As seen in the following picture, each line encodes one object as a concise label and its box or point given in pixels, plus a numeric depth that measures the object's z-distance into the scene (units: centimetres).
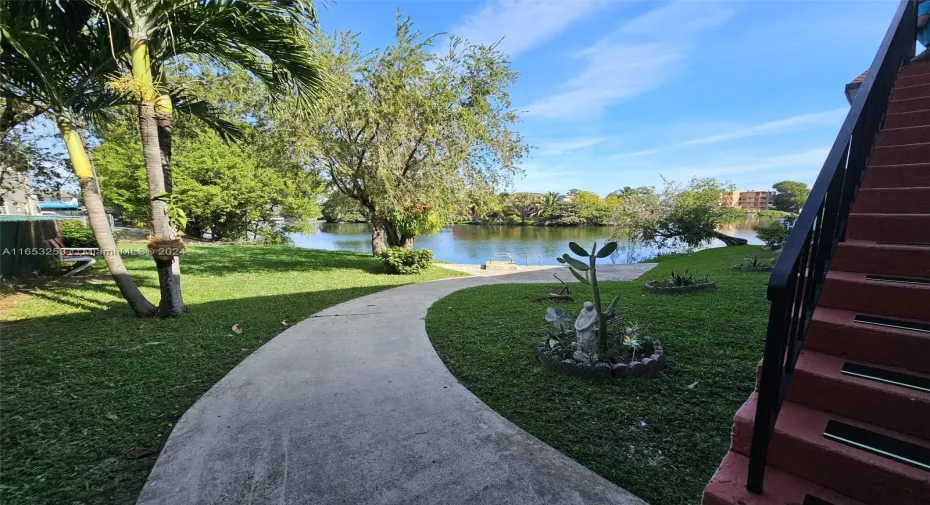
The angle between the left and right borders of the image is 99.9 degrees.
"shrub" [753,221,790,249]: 1439
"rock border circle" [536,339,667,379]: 315
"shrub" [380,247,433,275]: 1051
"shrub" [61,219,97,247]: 1177
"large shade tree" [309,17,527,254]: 945
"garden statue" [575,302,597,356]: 332
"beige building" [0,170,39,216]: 820
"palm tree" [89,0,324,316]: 436
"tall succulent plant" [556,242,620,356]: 323
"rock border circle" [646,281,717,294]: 665
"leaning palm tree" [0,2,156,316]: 399
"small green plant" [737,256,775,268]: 941
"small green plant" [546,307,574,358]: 350
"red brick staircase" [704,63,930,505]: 143
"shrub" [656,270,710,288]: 683
